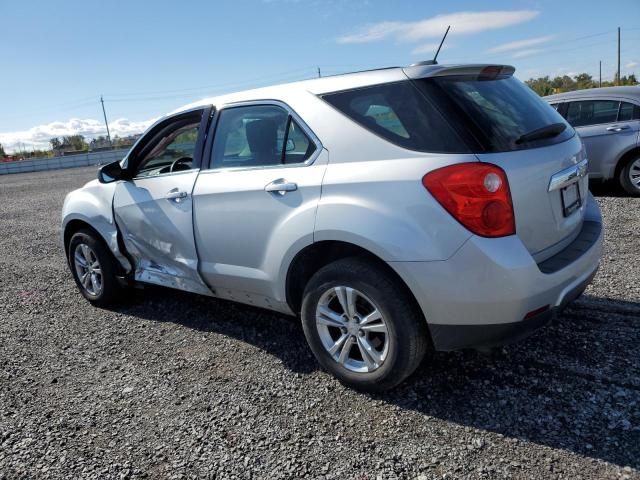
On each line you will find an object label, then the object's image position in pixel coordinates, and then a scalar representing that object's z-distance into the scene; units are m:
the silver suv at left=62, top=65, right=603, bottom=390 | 2.48
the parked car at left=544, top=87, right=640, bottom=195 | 7.39
